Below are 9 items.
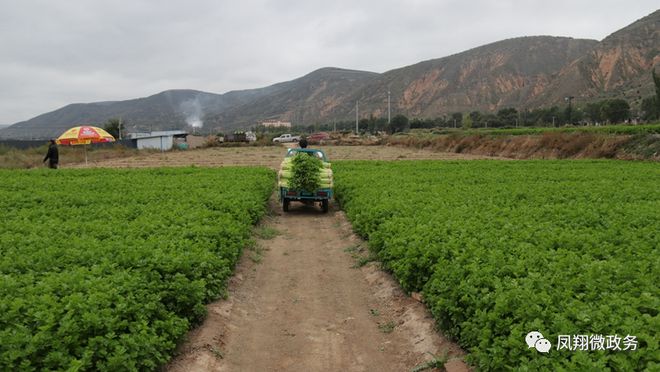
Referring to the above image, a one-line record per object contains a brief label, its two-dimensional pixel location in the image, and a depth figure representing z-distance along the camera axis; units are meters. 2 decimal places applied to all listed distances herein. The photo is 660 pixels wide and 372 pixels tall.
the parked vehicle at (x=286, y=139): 99.44
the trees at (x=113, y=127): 99.56
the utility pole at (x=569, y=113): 90.38
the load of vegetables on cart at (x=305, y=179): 16.39
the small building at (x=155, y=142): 73.56
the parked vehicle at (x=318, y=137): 95.29
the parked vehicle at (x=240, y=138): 94.15
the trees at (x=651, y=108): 72.31
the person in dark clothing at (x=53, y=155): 26.90
